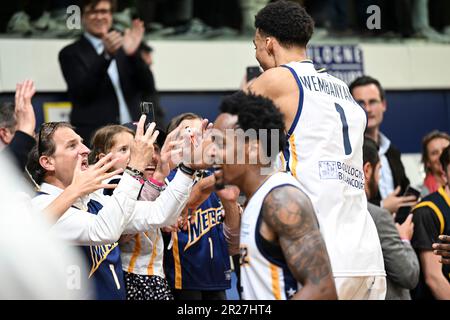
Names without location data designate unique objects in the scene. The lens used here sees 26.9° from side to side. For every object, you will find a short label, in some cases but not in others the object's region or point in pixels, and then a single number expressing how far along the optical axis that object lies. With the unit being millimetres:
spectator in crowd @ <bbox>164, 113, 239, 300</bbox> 6371
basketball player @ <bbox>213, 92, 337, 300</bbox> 4133
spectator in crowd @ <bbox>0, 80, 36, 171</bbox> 6133
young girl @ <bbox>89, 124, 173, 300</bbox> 5930
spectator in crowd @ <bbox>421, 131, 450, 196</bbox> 9031
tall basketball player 4957
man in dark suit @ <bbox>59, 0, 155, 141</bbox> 8547
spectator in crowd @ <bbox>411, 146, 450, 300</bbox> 7191
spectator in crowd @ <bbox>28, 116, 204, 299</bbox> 5312
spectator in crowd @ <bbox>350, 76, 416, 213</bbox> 8727
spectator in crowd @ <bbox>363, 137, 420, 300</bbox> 6645
